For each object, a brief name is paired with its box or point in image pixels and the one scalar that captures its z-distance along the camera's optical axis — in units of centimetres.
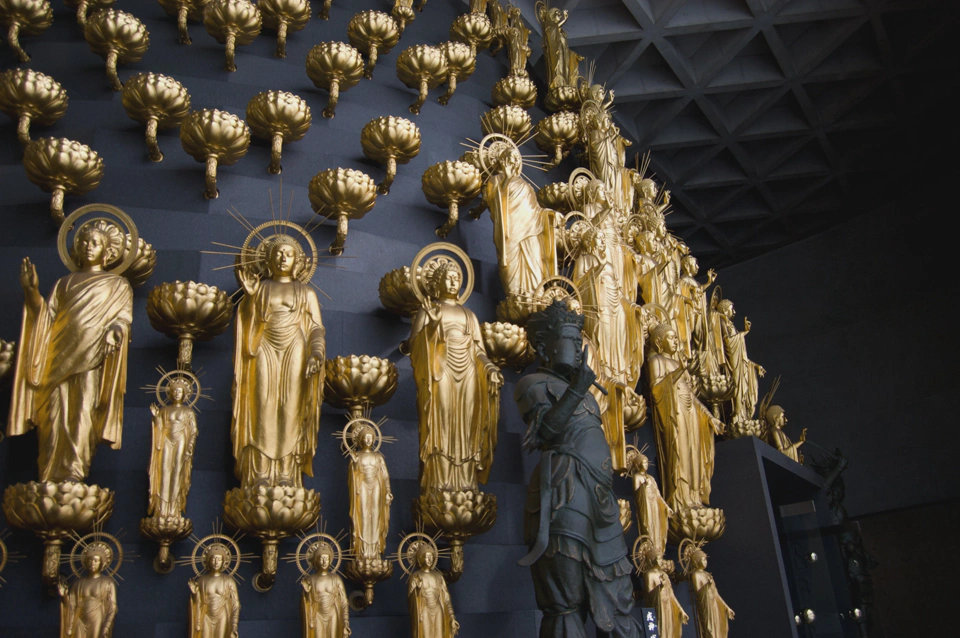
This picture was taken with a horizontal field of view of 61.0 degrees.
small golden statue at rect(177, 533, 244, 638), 438
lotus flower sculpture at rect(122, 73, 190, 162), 587
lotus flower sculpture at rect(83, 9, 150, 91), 615
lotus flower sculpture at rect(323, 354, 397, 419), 534
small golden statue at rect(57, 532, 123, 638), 424
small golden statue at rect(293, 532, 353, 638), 454
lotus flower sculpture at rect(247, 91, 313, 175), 612
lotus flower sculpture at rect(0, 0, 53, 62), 612
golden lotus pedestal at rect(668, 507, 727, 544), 664
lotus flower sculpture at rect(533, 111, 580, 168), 808
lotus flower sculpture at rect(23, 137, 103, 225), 543
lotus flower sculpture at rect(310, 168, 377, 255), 595
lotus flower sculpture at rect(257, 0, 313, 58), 688
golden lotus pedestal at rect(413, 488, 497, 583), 520
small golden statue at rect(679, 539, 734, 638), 606
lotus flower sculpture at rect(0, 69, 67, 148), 573
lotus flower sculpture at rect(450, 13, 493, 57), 804
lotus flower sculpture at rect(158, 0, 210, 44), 664
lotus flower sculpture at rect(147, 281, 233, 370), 512
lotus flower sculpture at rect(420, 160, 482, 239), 656
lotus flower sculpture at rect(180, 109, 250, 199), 580
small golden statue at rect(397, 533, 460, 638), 479
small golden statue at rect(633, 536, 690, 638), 584
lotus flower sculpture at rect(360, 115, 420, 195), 649
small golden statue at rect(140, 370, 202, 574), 467
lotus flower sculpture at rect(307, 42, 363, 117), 666
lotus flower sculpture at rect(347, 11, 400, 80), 717
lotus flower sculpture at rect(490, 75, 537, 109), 796
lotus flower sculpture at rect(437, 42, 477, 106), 744
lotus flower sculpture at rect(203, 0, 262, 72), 652
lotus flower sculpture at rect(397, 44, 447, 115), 717
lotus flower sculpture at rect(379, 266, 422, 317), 584
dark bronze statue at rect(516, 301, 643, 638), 404
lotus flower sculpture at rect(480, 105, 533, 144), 752
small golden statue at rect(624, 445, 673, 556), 628
